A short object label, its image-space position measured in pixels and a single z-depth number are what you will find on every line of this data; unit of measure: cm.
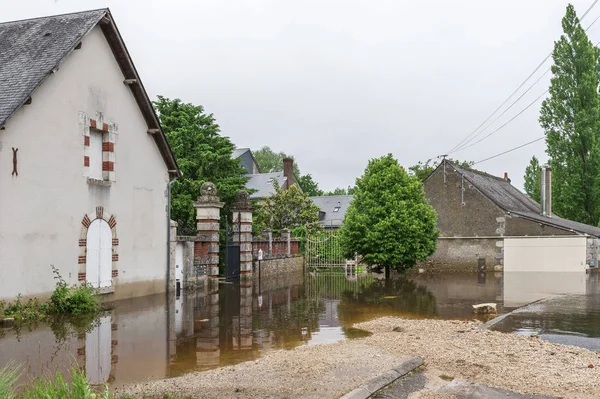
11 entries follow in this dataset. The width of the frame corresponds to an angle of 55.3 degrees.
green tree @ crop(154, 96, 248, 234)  2422
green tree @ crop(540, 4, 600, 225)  3672
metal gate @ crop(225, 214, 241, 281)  2291
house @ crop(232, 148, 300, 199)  5259
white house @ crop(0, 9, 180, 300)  1230
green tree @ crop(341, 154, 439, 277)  2377
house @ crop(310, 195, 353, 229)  5506
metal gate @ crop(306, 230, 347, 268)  3325
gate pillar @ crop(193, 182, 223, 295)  2031
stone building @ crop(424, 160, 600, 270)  3288
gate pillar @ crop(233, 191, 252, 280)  2309
